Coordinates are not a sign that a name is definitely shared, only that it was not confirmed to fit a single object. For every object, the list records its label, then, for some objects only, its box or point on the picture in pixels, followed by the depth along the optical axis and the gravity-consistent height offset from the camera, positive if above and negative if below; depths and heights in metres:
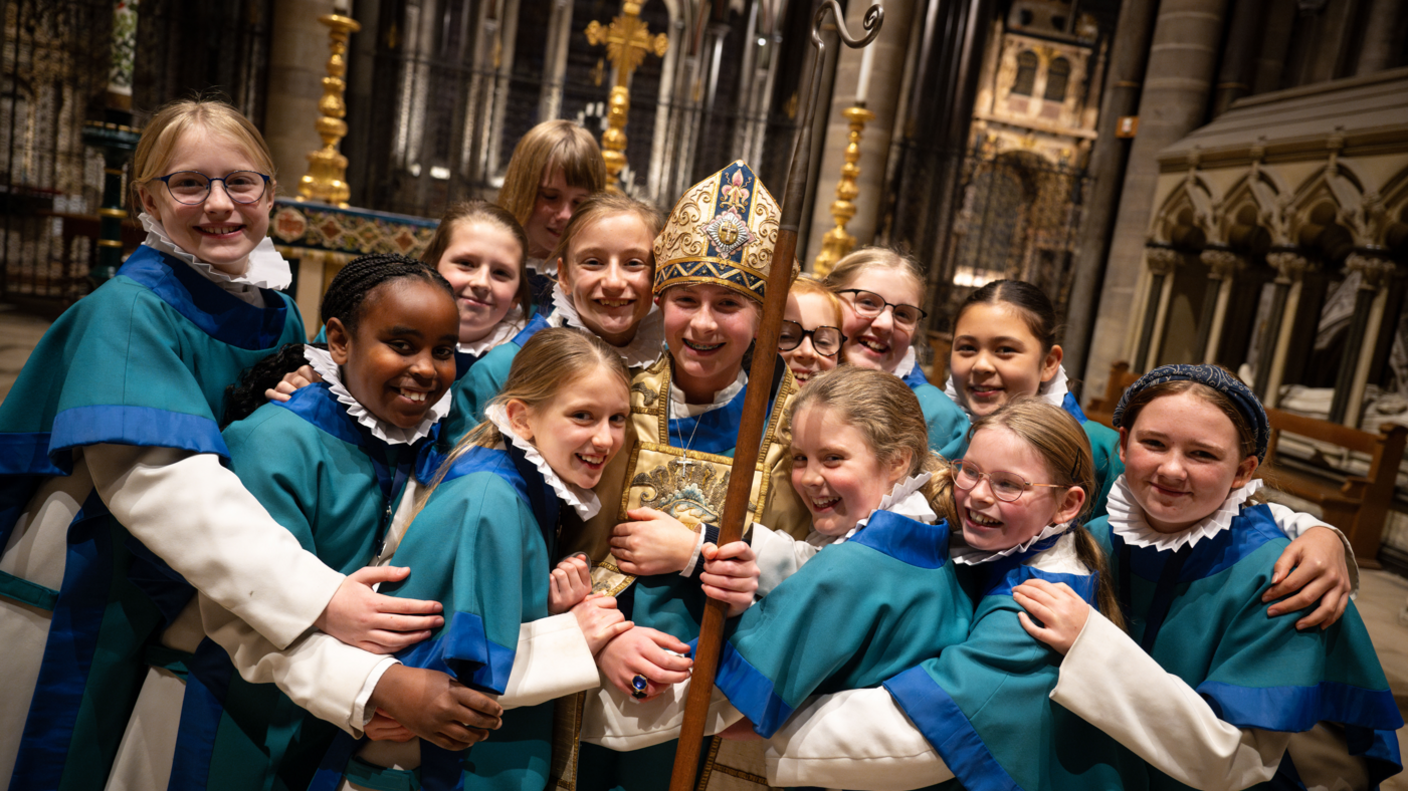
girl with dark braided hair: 1.78 -0.55
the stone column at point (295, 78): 7.39 +0.82
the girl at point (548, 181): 2.94 +0.12
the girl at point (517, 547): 1.66 -0.63
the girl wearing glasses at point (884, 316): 2.65 -0.13
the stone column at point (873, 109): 8.15 +1.43
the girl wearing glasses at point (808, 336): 2.42 -0.20
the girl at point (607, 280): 2.25 -0.13
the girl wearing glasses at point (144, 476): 1.69 -0.61
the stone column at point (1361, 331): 7.20 +0.08
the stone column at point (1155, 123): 9.56 +1.99
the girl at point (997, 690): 1.71 -0.75
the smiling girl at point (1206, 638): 1.69 -0.62
